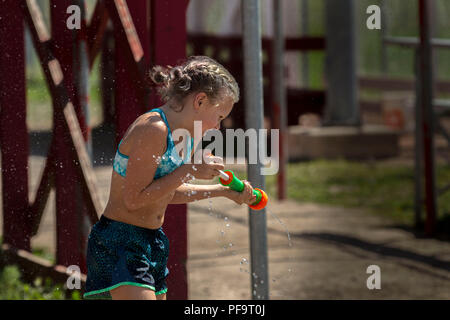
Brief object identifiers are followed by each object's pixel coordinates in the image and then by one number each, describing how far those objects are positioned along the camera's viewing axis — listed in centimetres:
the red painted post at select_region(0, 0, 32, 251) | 977
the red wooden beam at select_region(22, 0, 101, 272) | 784
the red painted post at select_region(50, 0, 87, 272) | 830
